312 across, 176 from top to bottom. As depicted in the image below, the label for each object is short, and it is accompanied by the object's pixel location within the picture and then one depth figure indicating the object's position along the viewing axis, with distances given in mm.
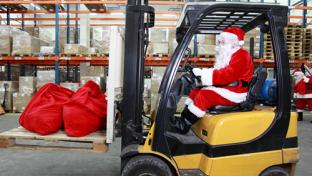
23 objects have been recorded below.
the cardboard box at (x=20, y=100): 10008
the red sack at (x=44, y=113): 3447
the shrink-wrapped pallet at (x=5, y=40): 9703
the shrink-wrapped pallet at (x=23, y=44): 9859
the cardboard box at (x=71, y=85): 9820
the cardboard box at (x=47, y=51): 10227
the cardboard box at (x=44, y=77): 10246
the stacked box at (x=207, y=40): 10146
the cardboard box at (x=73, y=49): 9945
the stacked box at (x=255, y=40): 9799
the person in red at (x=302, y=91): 9664
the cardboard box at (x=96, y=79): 9242
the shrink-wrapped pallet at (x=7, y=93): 10062
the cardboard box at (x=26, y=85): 9961
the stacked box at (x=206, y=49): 9961
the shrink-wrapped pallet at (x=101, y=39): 10523
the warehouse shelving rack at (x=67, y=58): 10051
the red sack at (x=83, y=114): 3436
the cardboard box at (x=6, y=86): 10055
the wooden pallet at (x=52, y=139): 3350
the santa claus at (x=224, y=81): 3240
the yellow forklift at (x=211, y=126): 3170
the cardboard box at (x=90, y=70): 10375
